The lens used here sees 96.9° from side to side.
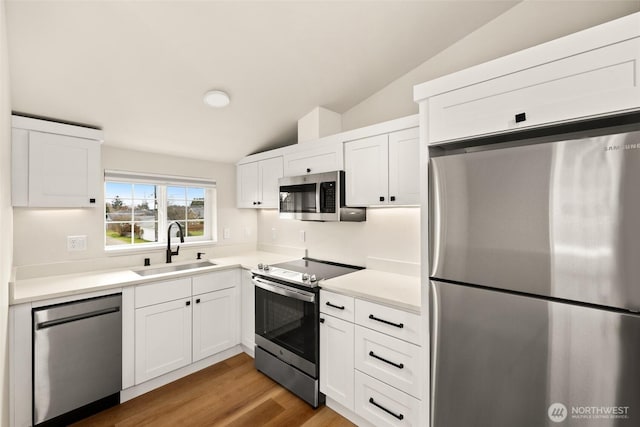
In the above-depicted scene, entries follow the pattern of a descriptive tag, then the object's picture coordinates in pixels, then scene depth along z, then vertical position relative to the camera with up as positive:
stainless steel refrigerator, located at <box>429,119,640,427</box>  1.01 -0.28
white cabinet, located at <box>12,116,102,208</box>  2.00 +0.39
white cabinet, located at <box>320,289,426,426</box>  1.65 -0.93
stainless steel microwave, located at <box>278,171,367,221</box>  2.35 +0.15
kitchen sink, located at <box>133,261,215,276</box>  2.61 -0.52
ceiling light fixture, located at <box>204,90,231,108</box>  2.23 +0.94
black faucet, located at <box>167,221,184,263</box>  2.89 -0.32
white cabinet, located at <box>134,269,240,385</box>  2.24 -0.92
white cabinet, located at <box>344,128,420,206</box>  1.96 +0.34
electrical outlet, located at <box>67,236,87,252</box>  2.39 -0.23
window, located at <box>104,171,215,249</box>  2.72 +0.08
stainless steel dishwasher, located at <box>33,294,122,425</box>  1.81 -0.97
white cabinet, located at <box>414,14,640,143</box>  1.01 +0.53
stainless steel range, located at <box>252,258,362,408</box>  2.11 -0.88
